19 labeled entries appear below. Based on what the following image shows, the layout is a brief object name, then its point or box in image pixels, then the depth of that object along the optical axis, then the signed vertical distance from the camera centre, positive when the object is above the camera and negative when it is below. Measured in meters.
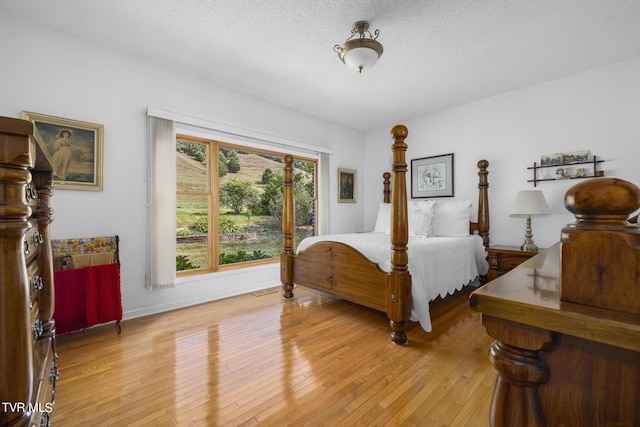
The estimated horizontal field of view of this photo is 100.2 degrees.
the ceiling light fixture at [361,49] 2.21 +1.38
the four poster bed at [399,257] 2.26 -0.46
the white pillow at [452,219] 3.57 -0.10
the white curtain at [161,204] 2.84 +0.12
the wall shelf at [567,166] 2.97 +0.49
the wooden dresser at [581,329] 0.44 -0.20
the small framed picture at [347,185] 4.87 +0.51
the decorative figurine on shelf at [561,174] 3.14 +0.43
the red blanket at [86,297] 2.19 -0.69
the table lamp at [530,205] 2.99 +0.06
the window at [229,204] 3.33 +0.14
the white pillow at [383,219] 4.13 -0.11
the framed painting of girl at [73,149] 2.32 +0.62
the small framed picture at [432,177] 4.15 +0.57
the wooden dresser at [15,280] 0.66 -0.16
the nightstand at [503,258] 3.11 -0.57
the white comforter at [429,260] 2.34 -0.50
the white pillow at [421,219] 3.53 -0.10
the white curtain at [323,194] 4.46 +0.32
